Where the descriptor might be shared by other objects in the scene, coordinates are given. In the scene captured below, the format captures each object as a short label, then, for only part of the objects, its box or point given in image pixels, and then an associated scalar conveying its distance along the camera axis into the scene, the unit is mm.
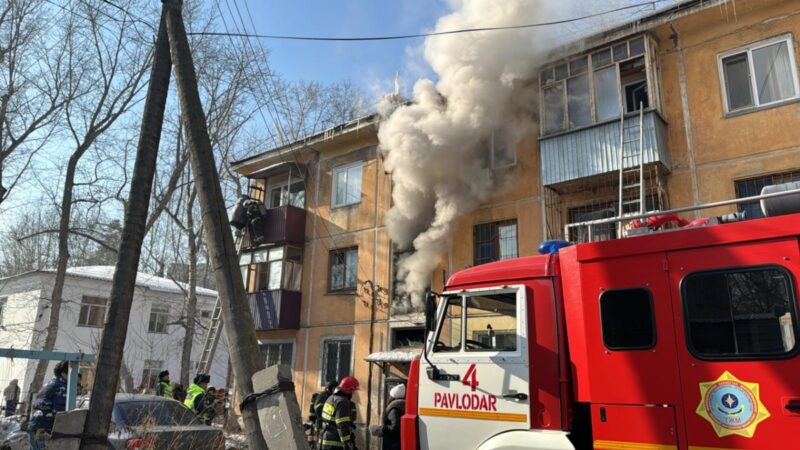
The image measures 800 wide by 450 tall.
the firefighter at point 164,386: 11367
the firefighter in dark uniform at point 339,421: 7770
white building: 26859
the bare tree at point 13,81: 19000
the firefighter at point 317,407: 10414
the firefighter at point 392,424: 7734
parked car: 7113
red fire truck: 3729
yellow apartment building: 10188
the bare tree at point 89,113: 19328
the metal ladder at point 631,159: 10539
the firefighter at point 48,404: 8046
